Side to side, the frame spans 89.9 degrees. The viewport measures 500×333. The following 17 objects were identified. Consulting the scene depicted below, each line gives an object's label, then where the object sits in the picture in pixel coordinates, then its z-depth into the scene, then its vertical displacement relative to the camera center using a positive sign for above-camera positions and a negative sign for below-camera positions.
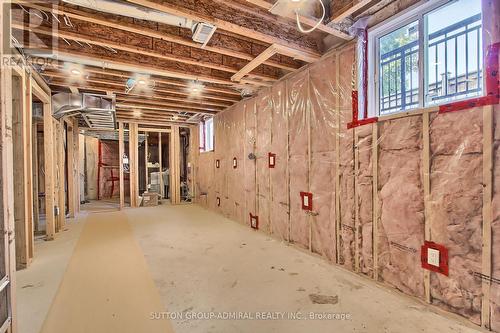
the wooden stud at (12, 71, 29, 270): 2.71 -0.10
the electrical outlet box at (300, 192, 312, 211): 3.11 -0.47
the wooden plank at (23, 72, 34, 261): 2.84 +0.08
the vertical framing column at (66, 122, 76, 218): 5.40 -0.19
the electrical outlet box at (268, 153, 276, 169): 3.81 +0.04
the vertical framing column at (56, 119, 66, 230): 4.36 -0.20
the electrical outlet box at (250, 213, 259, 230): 4.29 -1.01
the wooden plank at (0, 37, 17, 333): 1.30 -0.13
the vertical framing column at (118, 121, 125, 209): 6.41 +0.30
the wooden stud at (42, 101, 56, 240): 3.66 -0.06
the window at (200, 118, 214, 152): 6.50 +0.78
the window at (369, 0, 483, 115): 1.87 +0.89
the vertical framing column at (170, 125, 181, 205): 7.28 -0.03
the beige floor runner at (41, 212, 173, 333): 1.72 -1.10
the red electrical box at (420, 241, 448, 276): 1.85 -0.73
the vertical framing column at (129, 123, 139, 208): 6.75 +0.09
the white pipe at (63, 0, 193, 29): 1.95 +1.26
